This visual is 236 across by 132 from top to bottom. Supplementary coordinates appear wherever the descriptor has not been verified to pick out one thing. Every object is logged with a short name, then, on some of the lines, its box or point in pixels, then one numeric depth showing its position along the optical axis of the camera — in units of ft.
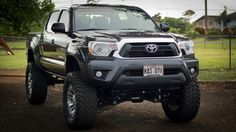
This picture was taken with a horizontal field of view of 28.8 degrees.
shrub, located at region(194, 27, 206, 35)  205.86
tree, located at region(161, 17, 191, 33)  271.08
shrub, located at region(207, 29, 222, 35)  195.52
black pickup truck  22.40
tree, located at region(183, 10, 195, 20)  343.46
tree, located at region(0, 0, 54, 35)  46.21
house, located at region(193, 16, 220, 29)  380.39
